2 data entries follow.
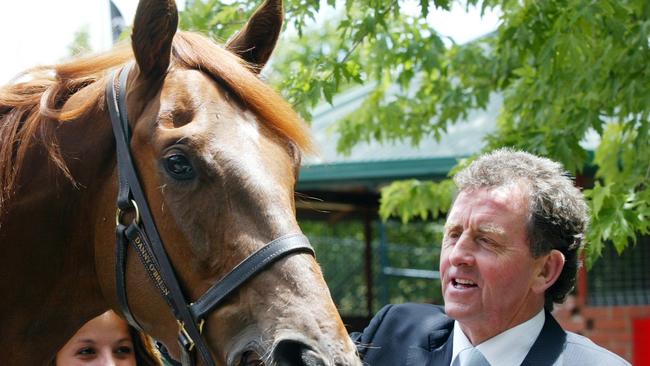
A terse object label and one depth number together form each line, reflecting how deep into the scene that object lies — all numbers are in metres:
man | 2.96
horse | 2.60
